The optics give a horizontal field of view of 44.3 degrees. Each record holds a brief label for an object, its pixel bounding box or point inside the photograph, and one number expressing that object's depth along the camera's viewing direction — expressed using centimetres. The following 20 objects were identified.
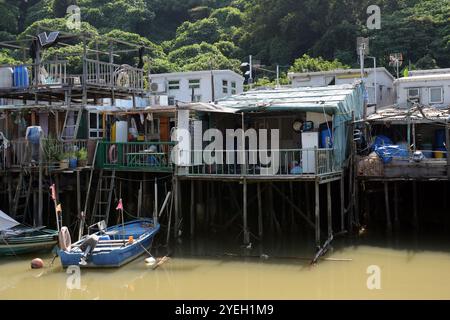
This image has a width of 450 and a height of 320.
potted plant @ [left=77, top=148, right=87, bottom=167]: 2078
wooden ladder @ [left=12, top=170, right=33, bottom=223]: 2062
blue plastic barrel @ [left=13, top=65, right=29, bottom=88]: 2248
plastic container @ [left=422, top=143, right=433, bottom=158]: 2538
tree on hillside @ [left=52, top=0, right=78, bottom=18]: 6081
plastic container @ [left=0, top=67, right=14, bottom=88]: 2248
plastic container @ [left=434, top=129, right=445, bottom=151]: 2547
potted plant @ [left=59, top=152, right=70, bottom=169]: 2028
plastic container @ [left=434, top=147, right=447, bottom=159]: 2229
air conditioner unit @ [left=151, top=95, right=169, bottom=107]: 2781
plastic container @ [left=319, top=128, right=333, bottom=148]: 2061
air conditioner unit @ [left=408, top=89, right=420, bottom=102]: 2766
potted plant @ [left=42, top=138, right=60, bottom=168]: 2025
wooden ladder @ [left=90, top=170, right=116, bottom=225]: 2067
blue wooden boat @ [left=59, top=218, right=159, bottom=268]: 1689
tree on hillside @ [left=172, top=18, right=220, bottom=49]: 5859
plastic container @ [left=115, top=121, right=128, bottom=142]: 2220
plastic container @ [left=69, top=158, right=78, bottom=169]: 2048
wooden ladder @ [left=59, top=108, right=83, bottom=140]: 2178
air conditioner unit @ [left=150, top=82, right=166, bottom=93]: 2802
